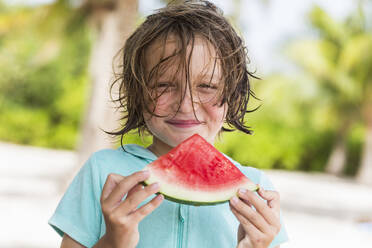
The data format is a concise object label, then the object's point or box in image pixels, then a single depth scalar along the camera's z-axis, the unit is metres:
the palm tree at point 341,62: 18.02
